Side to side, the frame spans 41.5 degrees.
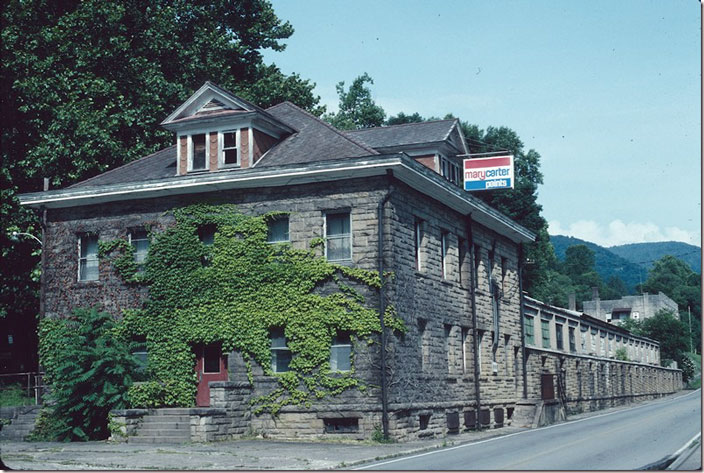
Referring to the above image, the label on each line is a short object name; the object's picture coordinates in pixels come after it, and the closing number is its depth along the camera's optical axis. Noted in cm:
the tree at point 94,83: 3934
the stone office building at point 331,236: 2714
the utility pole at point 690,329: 10347
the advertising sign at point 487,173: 3472
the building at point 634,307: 12569
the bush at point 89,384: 2748
